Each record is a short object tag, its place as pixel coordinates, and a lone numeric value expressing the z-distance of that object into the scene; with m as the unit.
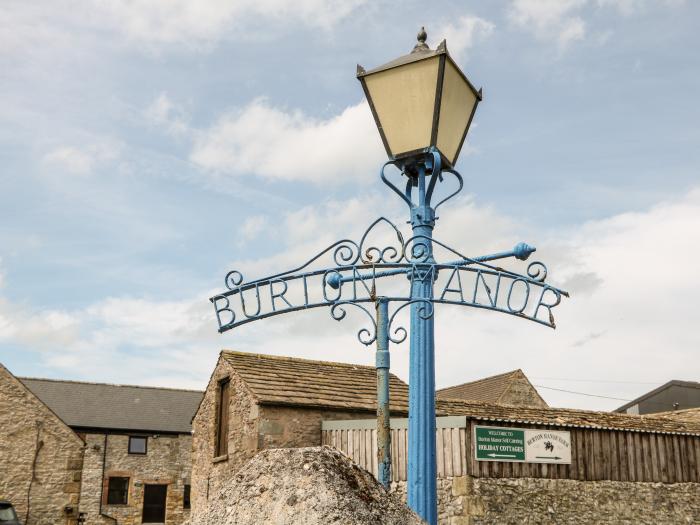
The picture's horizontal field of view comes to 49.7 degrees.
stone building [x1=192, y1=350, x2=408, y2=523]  17.89
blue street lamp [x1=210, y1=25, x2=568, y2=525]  4.73
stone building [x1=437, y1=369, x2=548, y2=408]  28.34
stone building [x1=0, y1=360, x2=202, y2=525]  36.25
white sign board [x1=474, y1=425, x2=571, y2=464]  14.12
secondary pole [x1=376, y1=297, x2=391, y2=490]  4.60
